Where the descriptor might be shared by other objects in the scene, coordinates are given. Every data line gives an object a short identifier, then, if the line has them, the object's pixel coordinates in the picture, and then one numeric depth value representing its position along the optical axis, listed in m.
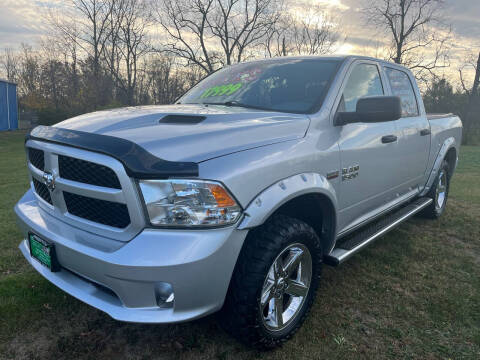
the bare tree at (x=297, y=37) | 32.22
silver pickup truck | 1.71
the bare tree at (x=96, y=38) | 30.67
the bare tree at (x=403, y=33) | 27.44
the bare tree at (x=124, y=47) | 31.11
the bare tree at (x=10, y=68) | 46.53
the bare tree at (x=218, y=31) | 29.34
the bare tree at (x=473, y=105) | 26.92
